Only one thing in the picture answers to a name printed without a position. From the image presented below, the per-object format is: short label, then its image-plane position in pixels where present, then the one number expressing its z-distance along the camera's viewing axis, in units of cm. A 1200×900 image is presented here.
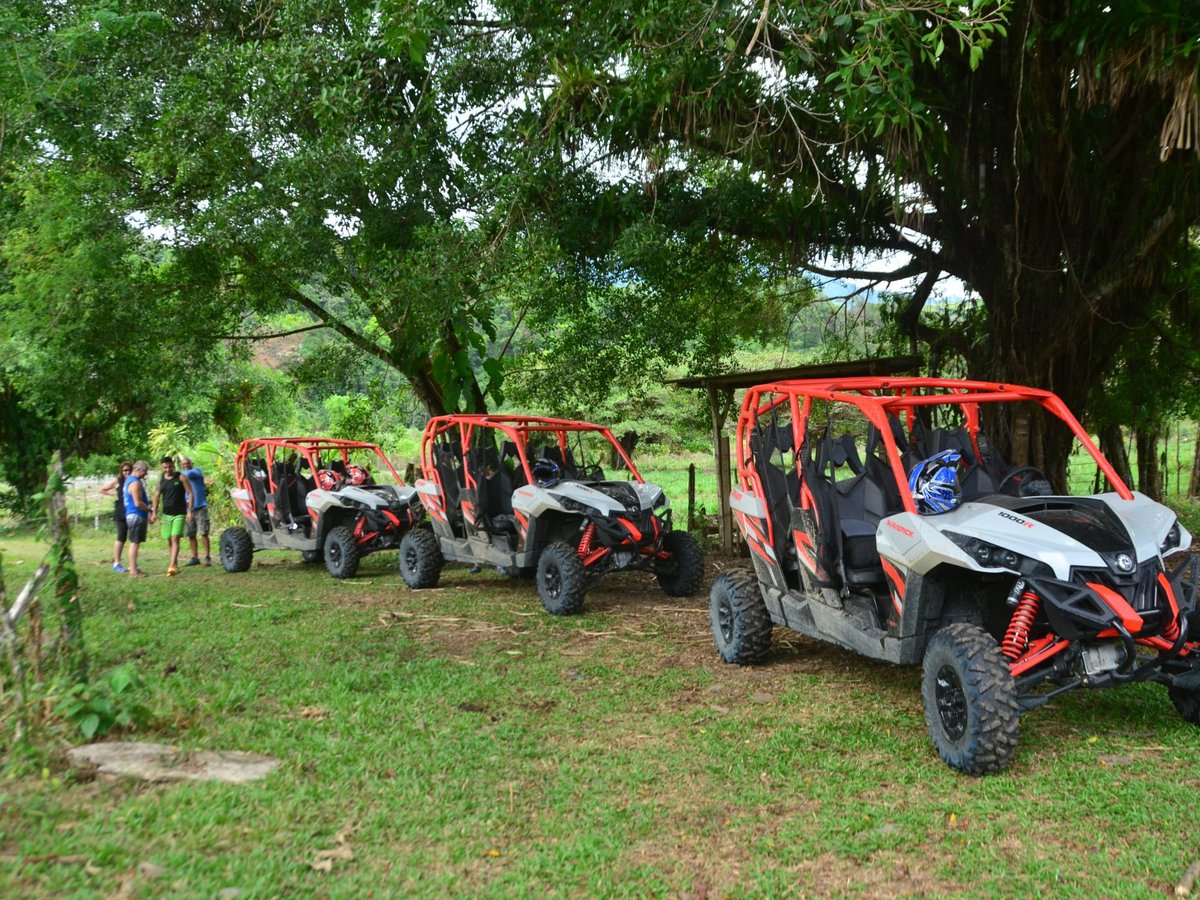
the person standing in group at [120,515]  1311
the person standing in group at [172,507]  1291
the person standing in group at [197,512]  1384
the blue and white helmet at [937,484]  535
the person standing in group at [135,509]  1241
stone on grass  464
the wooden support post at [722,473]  1258
